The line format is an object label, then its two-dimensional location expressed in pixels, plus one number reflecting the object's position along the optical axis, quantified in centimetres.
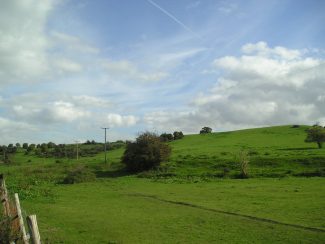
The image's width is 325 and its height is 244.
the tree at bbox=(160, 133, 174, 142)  12025
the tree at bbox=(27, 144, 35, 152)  12951
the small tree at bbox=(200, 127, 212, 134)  13605
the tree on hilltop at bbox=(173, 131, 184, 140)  12088
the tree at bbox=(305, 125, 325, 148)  7175
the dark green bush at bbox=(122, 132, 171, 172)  6234
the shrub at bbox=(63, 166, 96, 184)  5144
